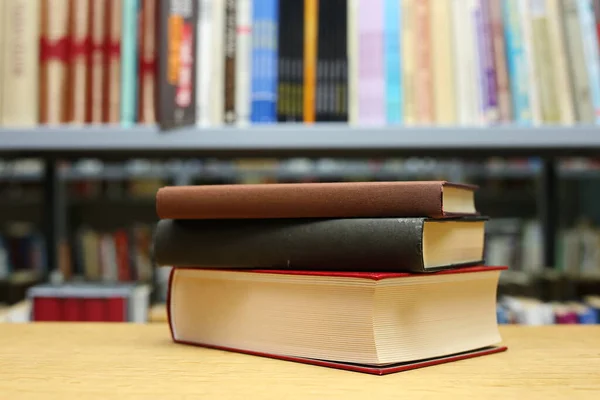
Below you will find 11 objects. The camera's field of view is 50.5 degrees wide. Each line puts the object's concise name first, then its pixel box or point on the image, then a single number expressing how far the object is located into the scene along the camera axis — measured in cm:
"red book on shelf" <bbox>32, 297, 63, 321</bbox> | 101
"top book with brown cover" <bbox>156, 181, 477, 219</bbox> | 46
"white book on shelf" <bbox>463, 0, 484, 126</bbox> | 96
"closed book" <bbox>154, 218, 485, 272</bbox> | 46
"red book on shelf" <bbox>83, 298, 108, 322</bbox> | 102
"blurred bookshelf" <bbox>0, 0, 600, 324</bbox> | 95
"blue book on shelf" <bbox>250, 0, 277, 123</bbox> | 97
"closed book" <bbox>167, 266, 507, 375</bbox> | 46
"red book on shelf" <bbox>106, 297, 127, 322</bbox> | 102
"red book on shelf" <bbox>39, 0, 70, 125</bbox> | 98
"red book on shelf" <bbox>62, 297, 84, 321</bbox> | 101
